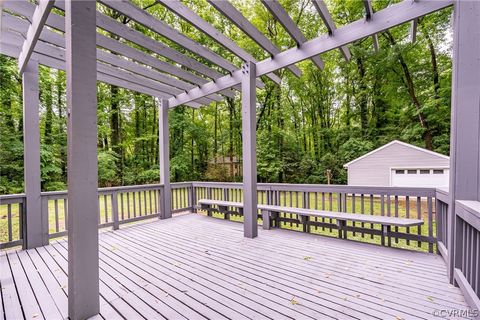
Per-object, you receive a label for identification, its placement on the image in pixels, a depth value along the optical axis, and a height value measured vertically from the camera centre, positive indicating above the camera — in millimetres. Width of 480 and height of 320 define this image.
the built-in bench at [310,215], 3092 -999
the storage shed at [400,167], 8560 -542
